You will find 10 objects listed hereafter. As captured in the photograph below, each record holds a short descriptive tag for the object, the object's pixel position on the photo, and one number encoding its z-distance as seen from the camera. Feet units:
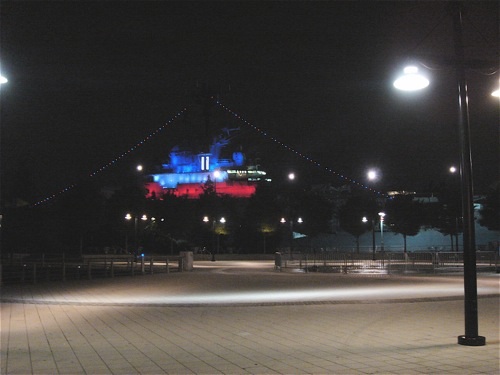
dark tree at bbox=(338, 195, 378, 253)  209.17
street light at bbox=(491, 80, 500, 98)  26.55
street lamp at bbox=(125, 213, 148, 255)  212.35
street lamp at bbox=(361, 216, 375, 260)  206.19
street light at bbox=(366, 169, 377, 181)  124.74
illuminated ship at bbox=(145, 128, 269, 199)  357.41
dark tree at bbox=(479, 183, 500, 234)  189.88
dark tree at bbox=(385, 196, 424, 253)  196.34
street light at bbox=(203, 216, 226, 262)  193.80
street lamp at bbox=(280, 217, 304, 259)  202.18
